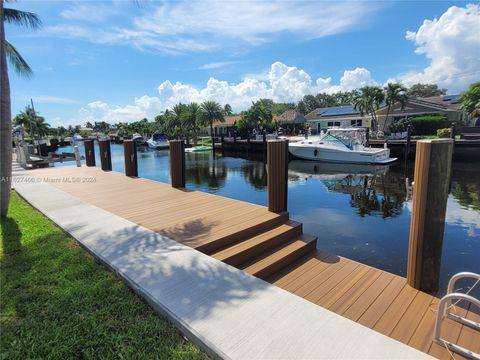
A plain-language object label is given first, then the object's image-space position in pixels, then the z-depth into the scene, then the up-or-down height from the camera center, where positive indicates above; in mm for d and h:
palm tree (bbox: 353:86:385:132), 32344 +3490
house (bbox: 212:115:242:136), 52353 +1366
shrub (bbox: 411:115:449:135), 28281 +639
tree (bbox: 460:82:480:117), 32312 +3419
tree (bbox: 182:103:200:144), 47000 +2619
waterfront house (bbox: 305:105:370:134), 37688 +1823
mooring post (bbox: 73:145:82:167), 13709 -967
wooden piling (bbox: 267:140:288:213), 5418 -806
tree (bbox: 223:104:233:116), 63328 +5220
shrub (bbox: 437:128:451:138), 21528 -196
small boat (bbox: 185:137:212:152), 34000 -1752
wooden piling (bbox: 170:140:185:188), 8268 -814
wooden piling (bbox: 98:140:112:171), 11969 -810
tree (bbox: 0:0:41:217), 5055 +42
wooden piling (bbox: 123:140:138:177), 10383 -854
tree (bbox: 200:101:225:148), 45812 +3333
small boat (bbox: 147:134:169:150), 38188 -1005
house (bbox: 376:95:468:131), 30812 +2087
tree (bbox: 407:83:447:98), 66125 +9097
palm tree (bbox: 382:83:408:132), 30766 +3959
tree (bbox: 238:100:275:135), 40812 +1777
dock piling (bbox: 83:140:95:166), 13418 -804
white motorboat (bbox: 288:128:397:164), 19795 -1247
